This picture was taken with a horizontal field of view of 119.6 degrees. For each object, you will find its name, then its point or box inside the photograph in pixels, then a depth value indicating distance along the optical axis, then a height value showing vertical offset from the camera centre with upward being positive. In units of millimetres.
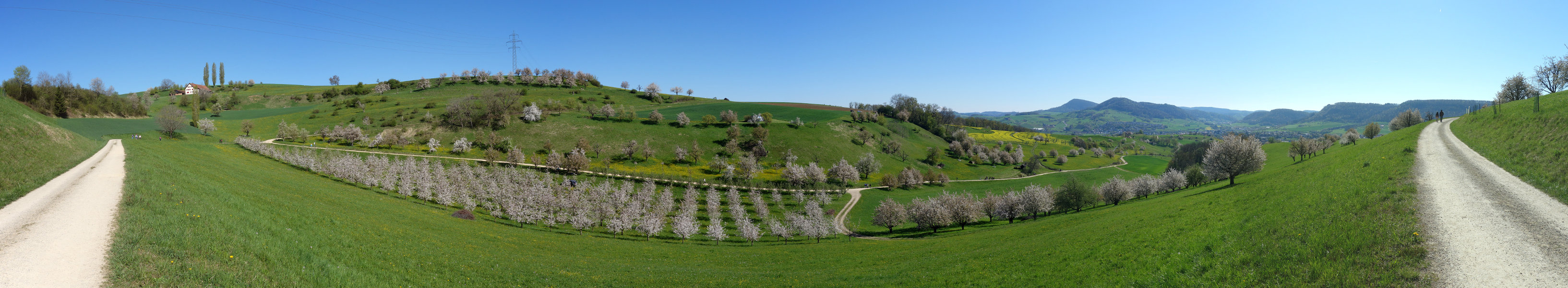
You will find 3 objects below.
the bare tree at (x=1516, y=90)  78188 +7035
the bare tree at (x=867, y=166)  116938 -8312
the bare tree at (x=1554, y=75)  73269 +9074
